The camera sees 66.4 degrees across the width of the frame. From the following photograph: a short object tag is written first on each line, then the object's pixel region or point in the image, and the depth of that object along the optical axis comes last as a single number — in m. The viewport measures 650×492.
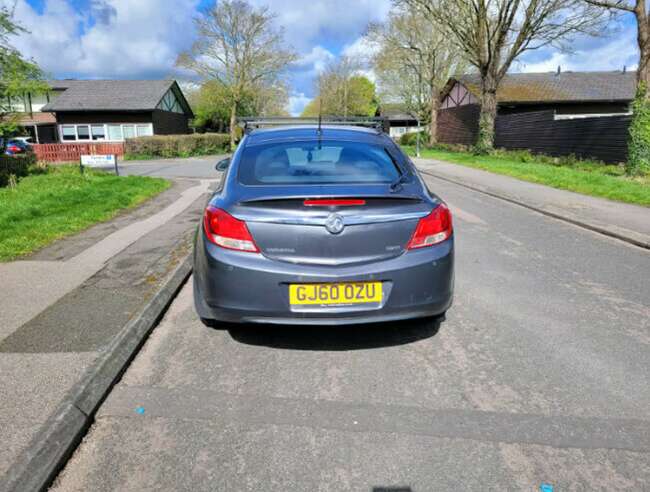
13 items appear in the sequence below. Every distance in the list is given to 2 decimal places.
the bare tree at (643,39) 14.47
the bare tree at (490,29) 22.75
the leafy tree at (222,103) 46.22
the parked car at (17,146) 24.35
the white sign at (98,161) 15.56
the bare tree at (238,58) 43.47
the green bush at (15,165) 14.55
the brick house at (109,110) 39.53
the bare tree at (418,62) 37.03
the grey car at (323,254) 3.16
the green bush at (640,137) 14.58
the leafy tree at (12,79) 12.32
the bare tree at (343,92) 75.56
